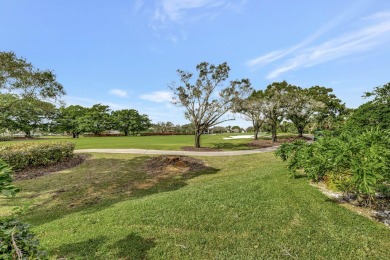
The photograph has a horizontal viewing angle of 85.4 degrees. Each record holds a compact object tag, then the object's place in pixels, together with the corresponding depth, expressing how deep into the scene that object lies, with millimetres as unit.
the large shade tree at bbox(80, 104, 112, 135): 55750
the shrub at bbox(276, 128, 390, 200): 4168
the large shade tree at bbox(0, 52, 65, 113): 10258
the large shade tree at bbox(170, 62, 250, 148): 21266
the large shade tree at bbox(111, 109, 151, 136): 62188
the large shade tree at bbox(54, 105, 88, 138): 56469
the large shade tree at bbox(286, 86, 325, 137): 30750
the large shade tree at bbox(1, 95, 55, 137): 11281
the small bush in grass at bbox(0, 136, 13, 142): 37769
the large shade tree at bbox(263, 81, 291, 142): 30094
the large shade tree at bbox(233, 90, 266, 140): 30641
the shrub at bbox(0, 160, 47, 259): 1655
